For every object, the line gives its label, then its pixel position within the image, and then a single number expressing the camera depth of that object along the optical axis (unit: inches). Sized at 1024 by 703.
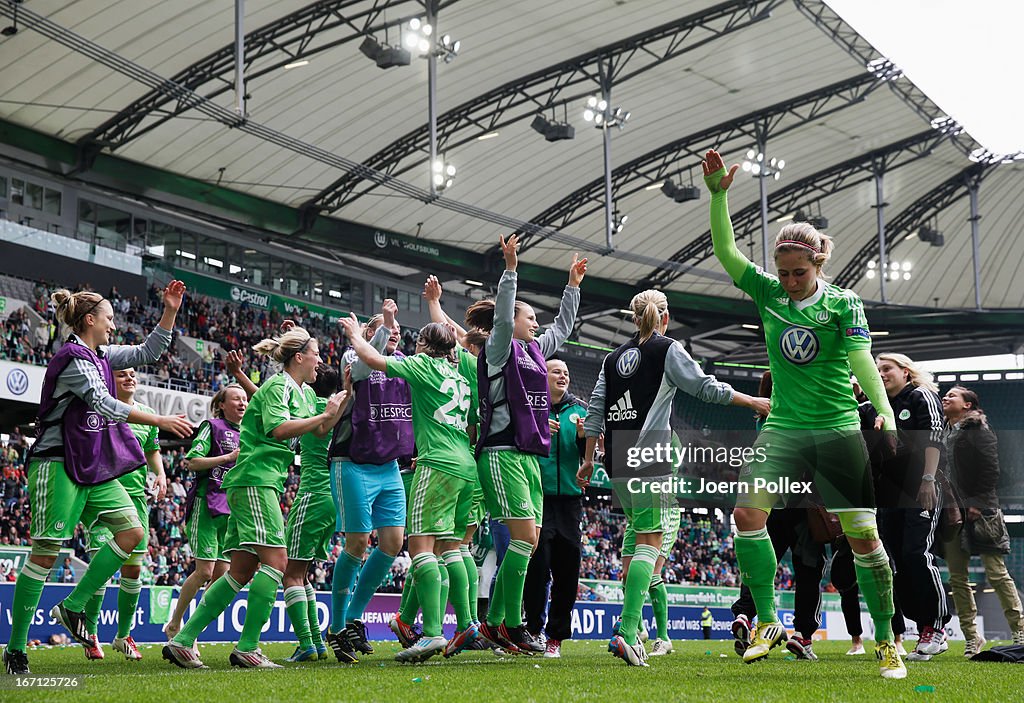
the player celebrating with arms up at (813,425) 209.0
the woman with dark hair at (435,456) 239.0
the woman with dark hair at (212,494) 339.0
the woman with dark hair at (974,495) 317.7
